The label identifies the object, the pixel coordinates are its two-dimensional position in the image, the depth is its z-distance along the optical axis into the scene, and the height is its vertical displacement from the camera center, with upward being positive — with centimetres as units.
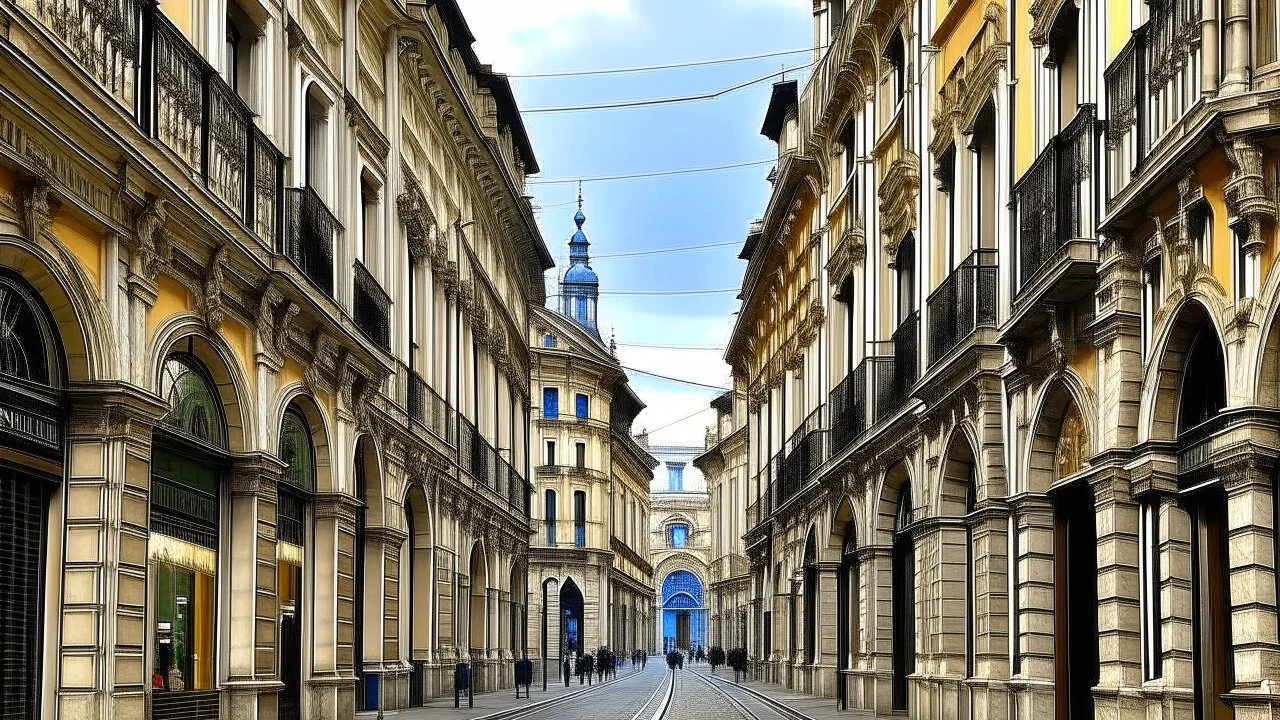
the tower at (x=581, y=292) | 10331 +1535
